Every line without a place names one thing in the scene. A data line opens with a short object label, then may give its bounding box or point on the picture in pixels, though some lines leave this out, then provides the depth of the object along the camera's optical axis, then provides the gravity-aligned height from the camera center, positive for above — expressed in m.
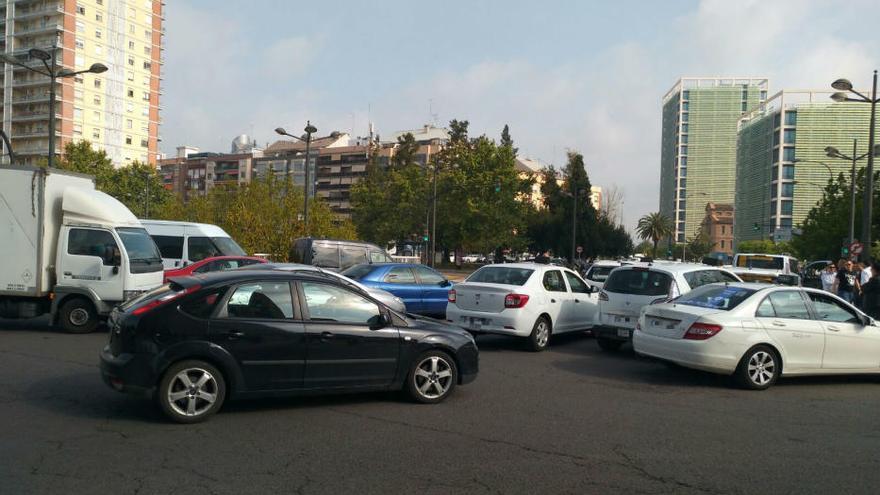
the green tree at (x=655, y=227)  99.31 +4.22
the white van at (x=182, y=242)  21.34 -0.10
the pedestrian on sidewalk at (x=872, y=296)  12.67 -0.58
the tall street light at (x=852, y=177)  29.83 +4.03
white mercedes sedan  9.00 -0.99
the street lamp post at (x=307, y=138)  30.77 +4.91
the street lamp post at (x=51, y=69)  18.39 +4.61
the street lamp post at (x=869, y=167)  20.16 +3.12
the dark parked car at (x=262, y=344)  6.45 -1.02
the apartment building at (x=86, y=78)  83.19 +20.17
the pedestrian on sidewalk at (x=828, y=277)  20.83 -0.44
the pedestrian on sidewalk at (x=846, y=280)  18.58 -0.45
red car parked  18.33 -0.67
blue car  15.89 -0.83
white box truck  12.32 -0.33
